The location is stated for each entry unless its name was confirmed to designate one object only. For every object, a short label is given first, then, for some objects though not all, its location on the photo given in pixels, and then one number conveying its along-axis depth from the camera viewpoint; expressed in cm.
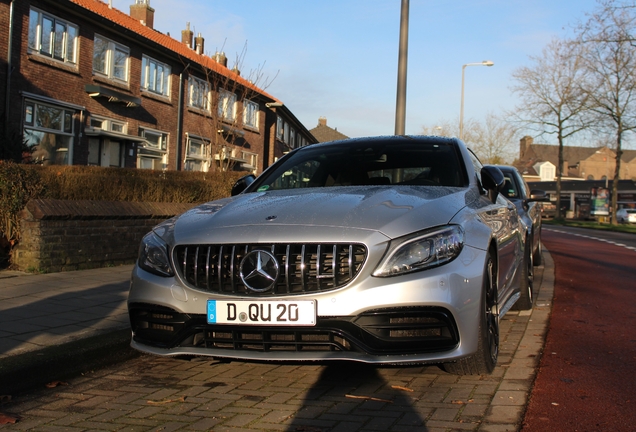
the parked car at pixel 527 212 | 685
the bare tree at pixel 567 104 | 4231
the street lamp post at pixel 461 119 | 4242
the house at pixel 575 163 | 11612
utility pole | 1255
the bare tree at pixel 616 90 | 3878
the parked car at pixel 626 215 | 6159
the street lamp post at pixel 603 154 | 11631
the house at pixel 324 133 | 9038
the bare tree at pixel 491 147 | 5416
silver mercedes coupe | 347
